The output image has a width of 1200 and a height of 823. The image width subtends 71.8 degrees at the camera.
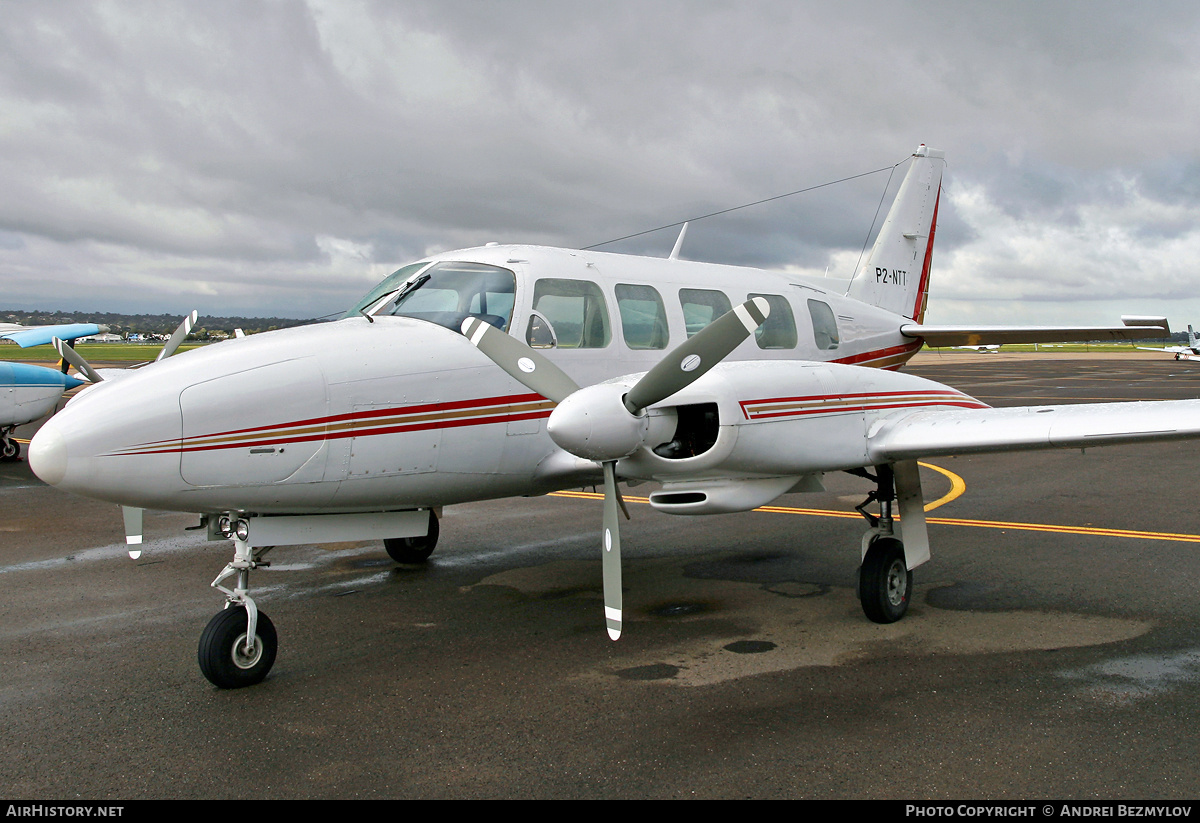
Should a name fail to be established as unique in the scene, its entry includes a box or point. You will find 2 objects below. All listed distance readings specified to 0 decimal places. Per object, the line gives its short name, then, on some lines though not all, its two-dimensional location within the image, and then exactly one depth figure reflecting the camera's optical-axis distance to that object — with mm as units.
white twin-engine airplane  4965
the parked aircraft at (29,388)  16469
